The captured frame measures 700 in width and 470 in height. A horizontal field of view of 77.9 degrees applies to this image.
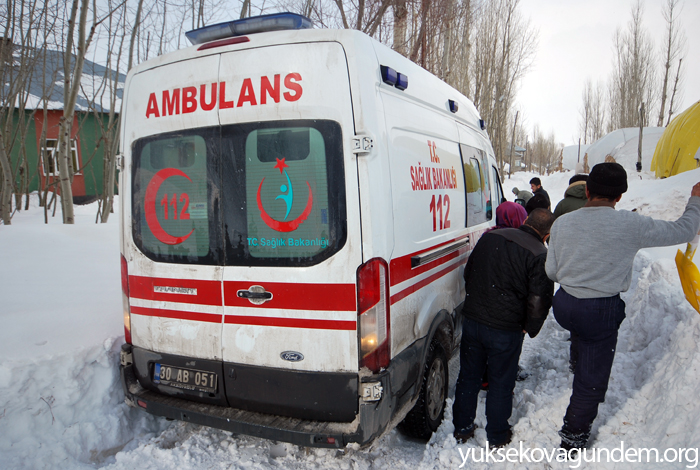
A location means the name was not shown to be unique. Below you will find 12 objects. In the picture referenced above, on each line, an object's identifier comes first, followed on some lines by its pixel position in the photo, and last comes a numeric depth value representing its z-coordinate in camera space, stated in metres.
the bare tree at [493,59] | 22.19
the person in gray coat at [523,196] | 7.81
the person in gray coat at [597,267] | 2.47
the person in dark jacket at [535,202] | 4.26
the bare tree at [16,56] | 8.87
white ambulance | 2.38
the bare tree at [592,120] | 47.44
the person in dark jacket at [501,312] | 2.89
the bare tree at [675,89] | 28.88
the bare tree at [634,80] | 33.78
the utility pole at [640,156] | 20.58
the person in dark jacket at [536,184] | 8.08
